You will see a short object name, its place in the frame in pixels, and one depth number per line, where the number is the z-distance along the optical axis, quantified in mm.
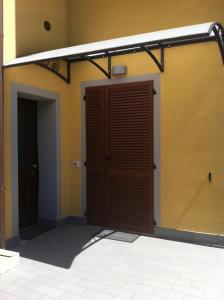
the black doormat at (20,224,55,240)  5522
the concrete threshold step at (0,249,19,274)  4125
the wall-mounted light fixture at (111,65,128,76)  5566
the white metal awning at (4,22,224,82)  3486
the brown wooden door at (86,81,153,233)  5527
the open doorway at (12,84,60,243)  5785
